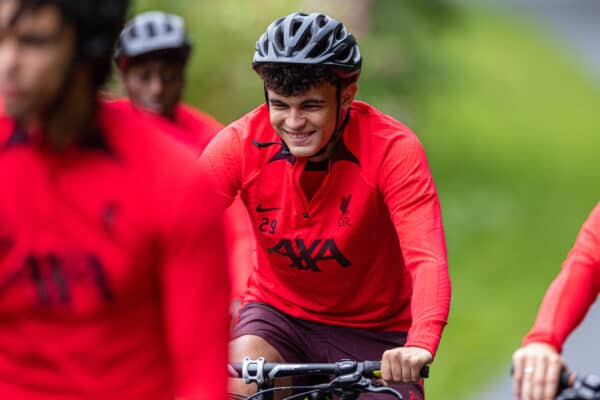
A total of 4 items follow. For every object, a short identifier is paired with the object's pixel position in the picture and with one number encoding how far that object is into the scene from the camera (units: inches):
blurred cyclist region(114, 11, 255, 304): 645.3
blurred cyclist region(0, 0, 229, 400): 261.0
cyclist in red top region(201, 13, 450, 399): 444.8
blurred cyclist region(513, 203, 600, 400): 320.5
